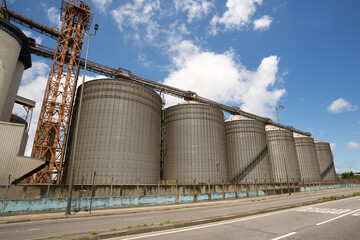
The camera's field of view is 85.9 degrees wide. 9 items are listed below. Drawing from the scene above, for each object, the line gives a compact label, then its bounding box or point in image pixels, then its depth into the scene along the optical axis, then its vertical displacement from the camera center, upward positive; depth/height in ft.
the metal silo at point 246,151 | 183.33 +27.02
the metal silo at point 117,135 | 116.78 +27.50
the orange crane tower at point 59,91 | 121.60 +58.16
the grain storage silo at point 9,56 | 99.35 +62.67
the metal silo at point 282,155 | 221.87 +28.93
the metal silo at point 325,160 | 296.32 +29.26
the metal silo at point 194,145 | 151.84 +27.25
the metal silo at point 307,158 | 256.93 +28.70
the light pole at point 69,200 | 56.18 -6.03
